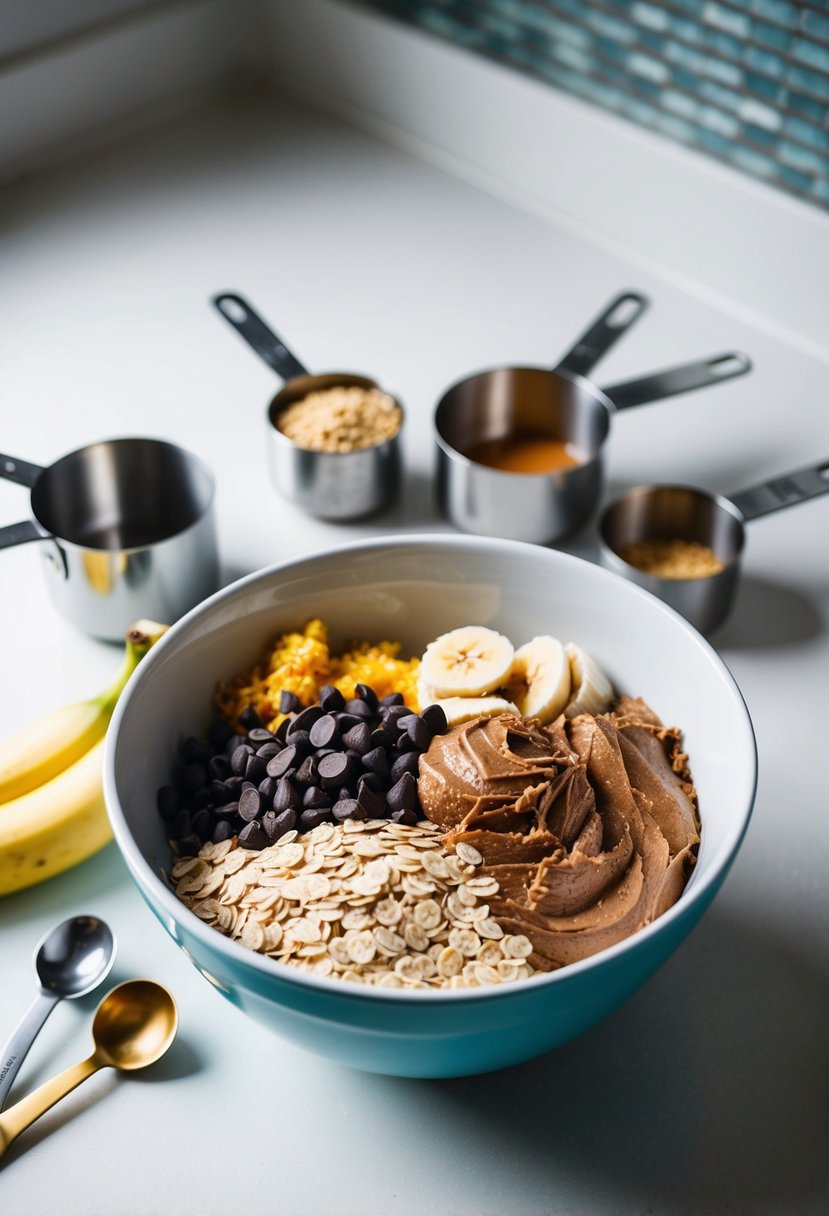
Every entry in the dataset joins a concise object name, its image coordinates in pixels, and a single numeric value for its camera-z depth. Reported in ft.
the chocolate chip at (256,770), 1.85
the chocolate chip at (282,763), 1.84
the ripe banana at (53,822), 1.87
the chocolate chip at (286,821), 1.77
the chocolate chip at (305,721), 1.89
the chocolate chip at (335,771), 1.80
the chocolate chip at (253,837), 1.77
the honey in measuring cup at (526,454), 2.42
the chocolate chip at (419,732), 1.84
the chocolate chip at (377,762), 1.81
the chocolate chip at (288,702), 1.94
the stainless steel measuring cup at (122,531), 2.11
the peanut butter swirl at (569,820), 1.69
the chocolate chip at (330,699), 1.92
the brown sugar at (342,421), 2.36
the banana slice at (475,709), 1.87
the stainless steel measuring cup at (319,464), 2.32
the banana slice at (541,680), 1.91
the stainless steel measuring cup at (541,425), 2.28
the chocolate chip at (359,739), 1.83
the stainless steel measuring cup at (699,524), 2.16
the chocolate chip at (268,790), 1.83
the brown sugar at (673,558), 2.24
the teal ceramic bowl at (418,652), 1.54
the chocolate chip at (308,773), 1.81
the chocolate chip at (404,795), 1.79
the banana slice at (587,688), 1.91
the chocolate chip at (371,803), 1.78
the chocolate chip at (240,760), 1.86
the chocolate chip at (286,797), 1.80
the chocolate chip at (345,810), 1.77
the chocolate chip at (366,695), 1.92
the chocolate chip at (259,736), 1.90
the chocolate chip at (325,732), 1.85
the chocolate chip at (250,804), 1.81
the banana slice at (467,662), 1.92
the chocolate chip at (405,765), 1.81
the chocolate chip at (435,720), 1.87
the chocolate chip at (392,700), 1.93
